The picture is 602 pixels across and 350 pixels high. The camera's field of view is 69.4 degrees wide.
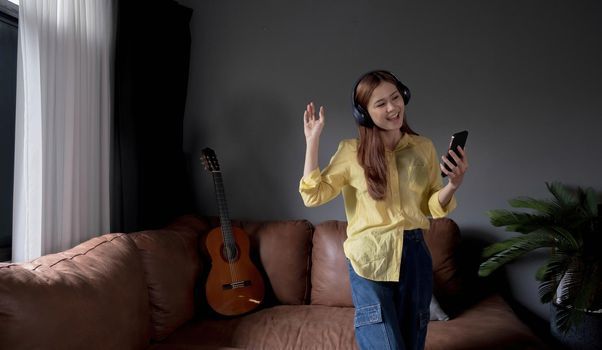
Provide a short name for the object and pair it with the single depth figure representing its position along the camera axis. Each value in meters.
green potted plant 1.93
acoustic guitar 2.12
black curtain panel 2.22
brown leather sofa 1.30
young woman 1.21
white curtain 1.69
